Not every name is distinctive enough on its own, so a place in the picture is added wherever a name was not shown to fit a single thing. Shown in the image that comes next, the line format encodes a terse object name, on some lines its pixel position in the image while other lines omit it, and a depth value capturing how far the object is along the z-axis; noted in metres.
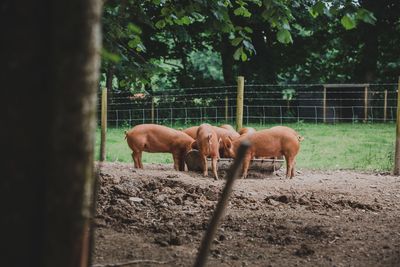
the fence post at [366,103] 38.23
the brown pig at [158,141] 16.42
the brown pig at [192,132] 17.53
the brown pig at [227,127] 17.46
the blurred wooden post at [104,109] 18.37
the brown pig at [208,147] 14.93
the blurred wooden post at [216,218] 3.63
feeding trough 15.89
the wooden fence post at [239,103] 18.46
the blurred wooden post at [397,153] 16.50
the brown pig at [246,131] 16.90
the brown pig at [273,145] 15.37
